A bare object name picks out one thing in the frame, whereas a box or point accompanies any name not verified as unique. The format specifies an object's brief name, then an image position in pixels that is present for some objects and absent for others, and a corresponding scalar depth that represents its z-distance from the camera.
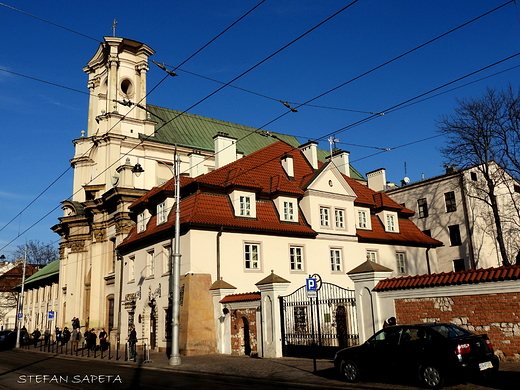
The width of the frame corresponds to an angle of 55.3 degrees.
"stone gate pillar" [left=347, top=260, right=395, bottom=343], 17.06
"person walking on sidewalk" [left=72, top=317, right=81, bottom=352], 34.09
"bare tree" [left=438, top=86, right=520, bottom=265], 31.64
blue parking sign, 16.05
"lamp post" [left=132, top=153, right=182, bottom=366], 20.05
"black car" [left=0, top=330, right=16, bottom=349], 43.06
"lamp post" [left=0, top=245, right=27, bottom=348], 44.06
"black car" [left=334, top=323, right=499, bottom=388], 11.30
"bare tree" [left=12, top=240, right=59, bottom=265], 93.88
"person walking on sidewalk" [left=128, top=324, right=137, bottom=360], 24.28
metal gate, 18.75
